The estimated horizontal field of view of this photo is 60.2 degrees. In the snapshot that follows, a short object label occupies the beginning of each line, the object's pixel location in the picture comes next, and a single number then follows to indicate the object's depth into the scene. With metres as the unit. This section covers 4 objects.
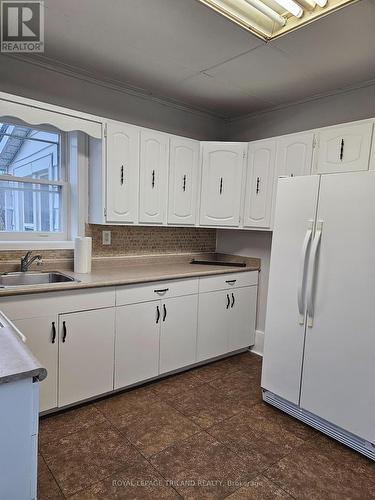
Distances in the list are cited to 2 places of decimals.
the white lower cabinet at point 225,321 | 2.90
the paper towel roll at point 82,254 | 2.52
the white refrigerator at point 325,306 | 1.85
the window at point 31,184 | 2.49
